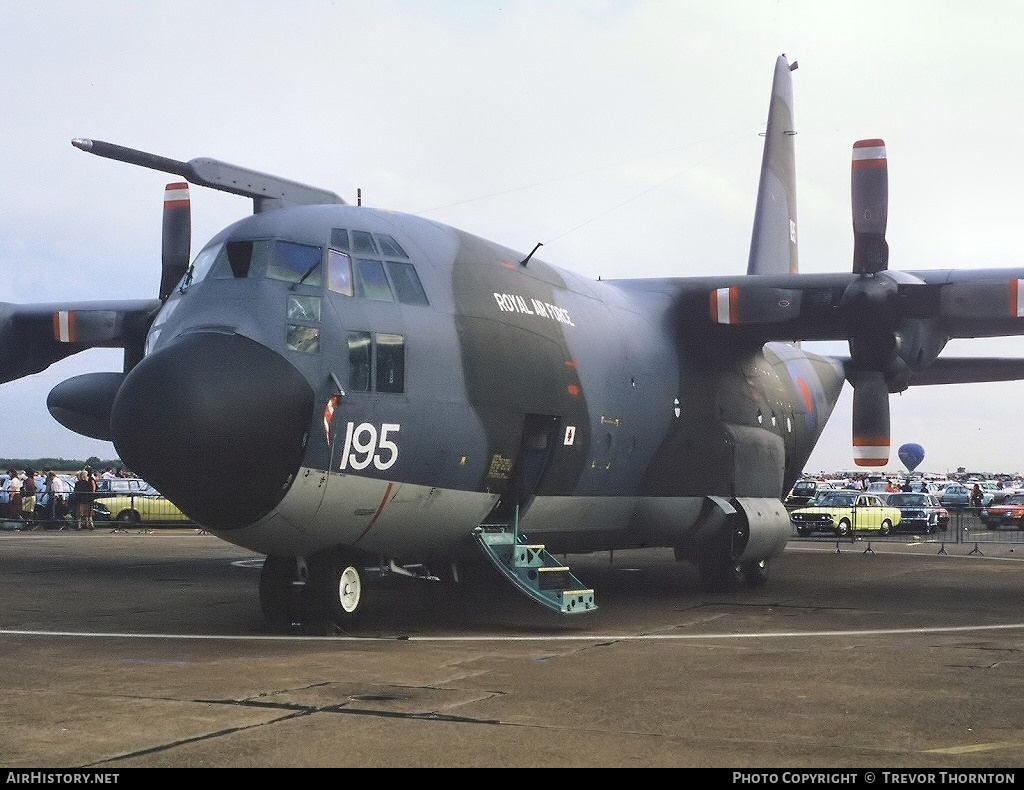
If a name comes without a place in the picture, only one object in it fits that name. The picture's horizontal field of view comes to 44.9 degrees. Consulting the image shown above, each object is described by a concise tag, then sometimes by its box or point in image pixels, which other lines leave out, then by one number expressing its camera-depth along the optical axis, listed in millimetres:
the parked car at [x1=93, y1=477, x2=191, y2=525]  40281
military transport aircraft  11828
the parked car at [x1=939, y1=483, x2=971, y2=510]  72188
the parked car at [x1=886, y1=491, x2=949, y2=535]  44094
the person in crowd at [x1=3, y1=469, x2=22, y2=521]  39562
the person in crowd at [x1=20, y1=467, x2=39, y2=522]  40094
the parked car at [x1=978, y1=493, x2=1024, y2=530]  48094
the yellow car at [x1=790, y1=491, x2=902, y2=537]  40781
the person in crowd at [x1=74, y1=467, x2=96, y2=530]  38969
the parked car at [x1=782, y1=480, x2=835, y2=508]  54838
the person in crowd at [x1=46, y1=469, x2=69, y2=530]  39322
